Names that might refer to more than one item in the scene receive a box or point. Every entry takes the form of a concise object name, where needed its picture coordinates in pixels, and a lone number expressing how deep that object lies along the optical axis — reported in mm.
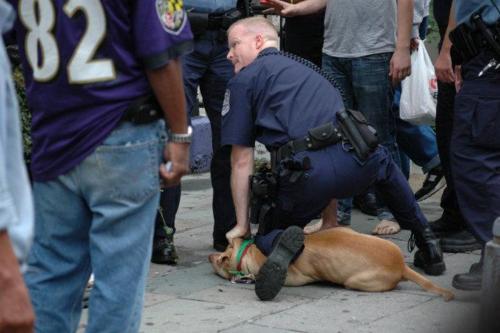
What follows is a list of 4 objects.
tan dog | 9374
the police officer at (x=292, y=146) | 9548
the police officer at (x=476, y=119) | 9142
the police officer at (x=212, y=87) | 10463
